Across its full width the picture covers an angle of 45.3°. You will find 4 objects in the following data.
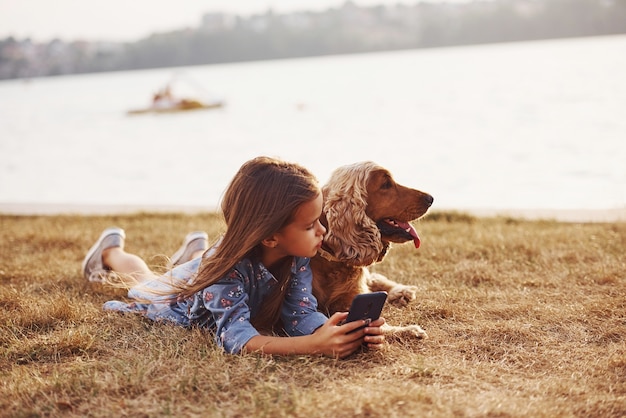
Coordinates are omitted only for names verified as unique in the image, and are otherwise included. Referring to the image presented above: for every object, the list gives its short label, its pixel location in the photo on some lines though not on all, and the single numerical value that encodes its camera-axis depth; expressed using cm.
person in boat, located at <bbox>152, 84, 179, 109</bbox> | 4491
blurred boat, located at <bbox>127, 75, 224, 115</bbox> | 4459
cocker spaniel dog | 464
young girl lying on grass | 392
